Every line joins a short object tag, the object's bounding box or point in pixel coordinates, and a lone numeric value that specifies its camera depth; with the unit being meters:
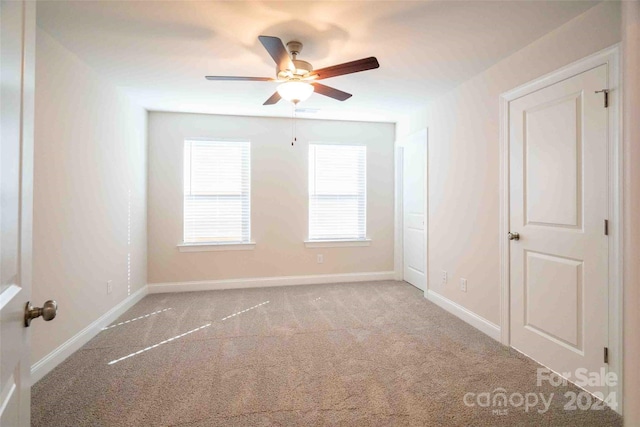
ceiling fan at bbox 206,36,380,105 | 2.01
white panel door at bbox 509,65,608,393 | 1.92
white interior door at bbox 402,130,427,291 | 4.17
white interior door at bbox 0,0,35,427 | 0.71
